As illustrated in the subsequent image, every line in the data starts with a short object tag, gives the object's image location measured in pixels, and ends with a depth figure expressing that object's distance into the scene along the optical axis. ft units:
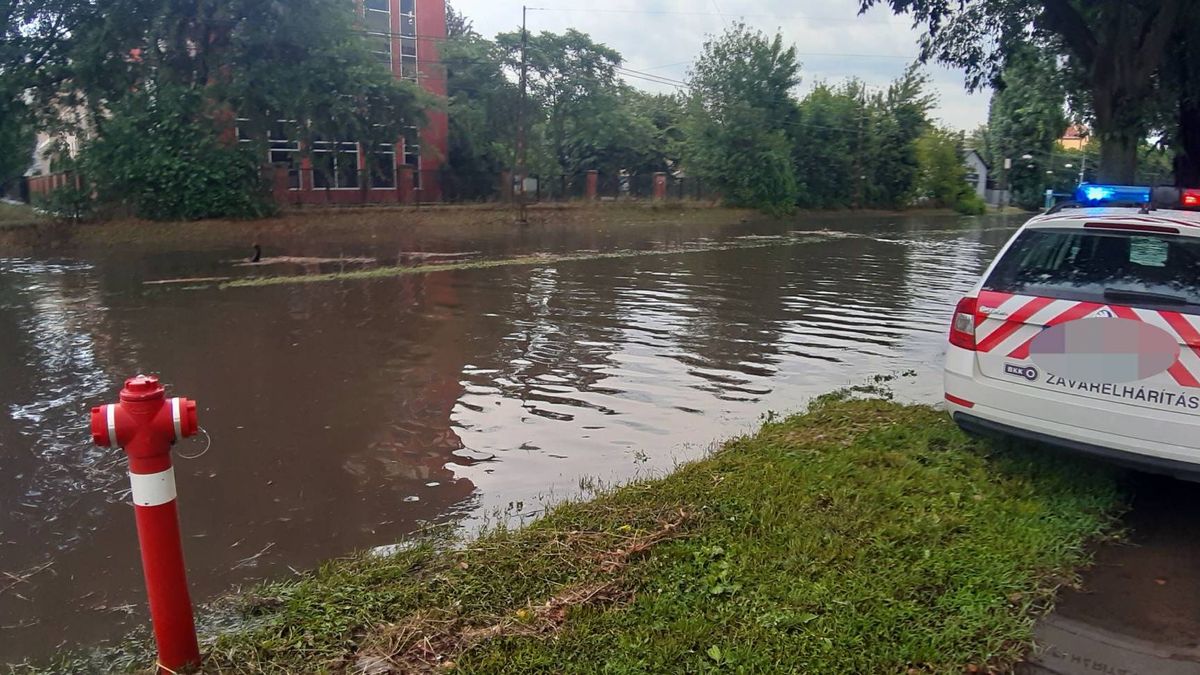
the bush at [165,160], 81.97
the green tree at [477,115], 119.85
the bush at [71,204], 82.74
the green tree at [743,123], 142.72
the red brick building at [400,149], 108.17
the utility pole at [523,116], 118.52
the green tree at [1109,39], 38.56
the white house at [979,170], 236.55
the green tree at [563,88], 121.60
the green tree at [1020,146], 182.60
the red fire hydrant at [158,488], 9.34
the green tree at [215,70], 78.89
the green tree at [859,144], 161.38
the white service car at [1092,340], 14.21
